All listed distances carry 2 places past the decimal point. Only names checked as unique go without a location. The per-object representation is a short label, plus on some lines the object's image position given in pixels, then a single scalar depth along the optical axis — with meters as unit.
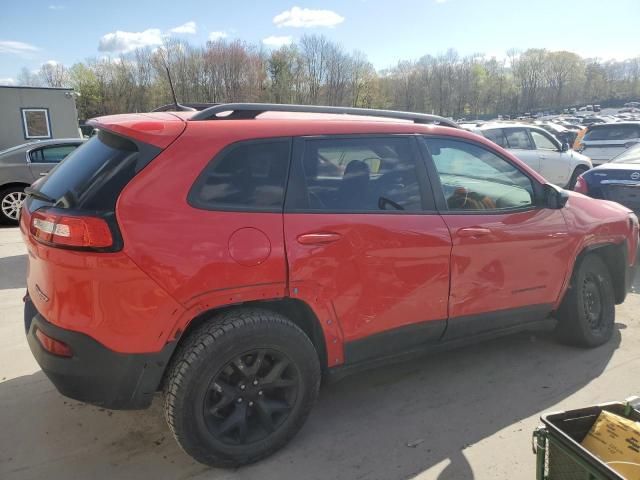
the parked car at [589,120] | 51.37
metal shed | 20.89
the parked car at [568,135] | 23.55
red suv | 2.26
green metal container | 1.92
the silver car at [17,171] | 8.92
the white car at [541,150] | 10.57
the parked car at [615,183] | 6.52
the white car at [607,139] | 12.46
